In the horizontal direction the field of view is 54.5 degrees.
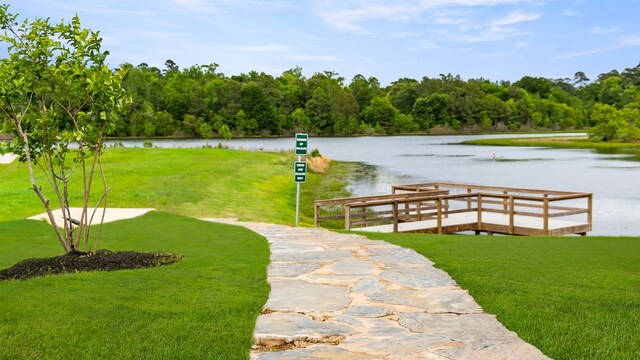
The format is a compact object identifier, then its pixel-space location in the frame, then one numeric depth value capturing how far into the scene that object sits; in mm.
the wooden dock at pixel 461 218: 17875
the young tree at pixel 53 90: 8133
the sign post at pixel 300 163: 17531
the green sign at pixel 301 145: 17719
